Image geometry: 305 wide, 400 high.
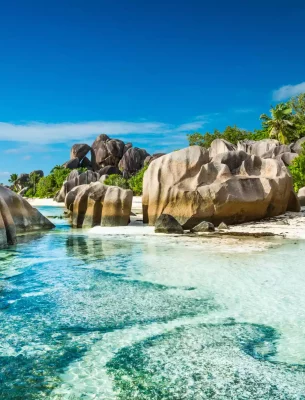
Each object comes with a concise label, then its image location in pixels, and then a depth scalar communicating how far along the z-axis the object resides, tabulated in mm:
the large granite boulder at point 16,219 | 12217
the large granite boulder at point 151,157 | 63219
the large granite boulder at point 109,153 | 72438
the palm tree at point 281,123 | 47656
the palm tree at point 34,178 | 78750
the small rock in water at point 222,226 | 15110
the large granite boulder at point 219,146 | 21438
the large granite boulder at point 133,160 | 68812
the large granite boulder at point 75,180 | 55772
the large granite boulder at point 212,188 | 15750
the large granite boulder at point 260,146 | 40850
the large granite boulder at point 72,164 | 72062
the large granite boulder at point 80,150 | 74562
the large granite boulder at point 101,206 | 17266
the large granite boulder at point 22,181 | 85144
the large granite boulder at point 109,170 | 68625
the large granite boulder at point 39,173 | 82125
